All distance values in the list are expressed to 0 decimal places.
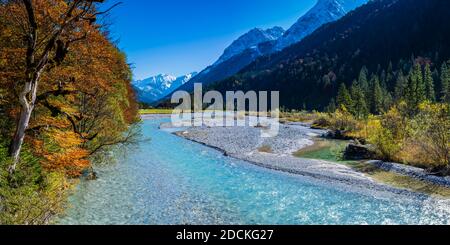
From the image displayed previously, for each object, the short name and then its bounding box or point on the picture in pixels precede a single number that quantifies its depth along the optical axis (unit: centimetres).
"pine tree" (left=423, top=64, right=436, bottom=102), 10656
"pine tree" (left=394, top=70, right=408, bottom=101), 10562
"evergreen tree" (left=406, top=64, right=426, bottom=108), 7215
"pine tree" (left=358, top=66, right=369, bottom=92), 13409
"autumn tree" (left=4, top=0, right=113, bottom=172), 1443
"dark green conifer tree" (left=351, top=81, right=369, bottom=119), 8311
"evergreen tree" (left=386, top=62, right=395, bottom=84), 16738
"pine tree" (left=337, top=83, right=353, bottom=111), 8375
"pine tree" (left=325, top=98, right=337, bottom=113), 12347
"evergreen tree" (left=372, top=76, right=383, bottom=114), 11244
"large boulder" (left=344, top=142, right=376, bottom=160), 3503
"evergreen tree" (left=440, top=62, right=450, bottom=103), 10174
